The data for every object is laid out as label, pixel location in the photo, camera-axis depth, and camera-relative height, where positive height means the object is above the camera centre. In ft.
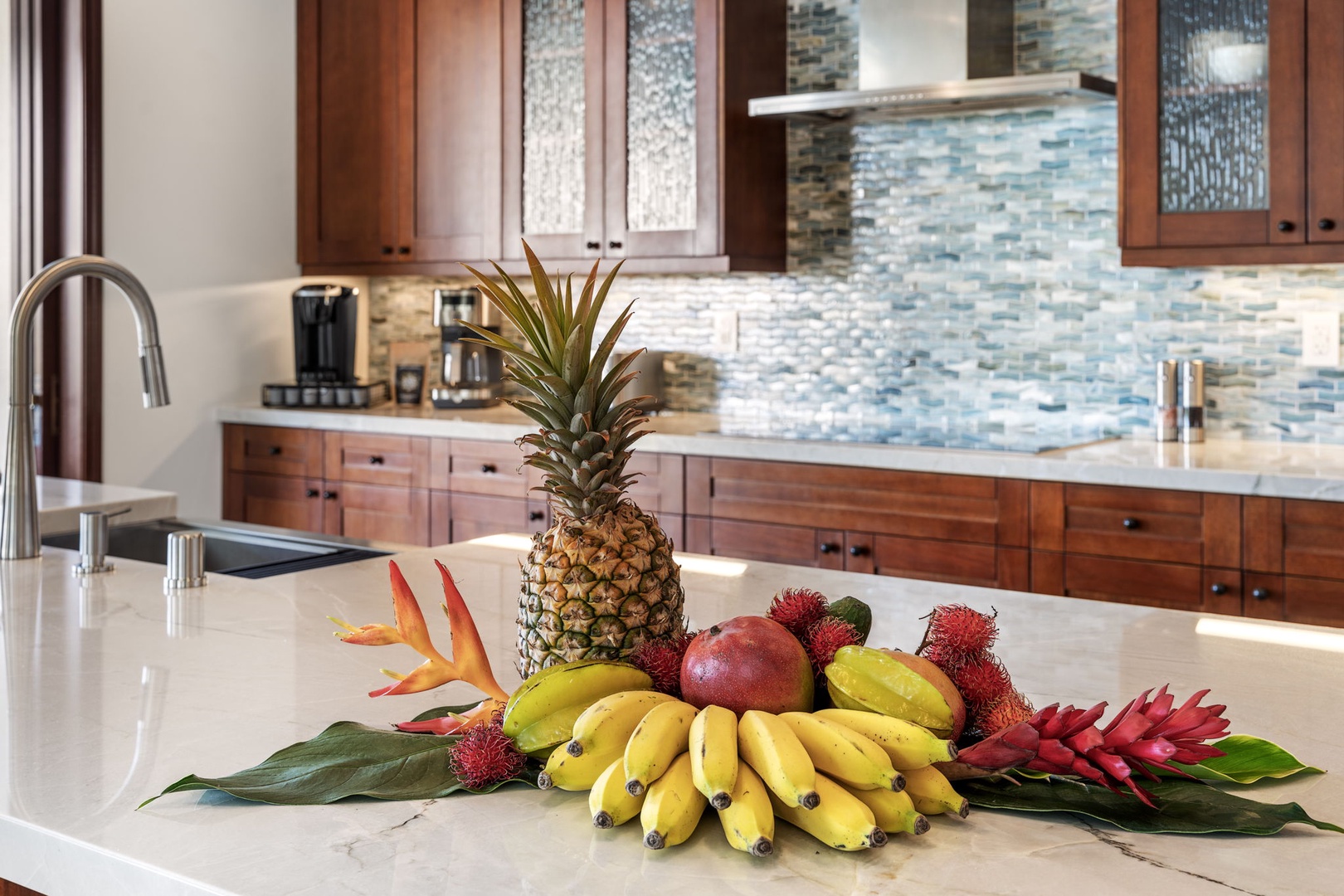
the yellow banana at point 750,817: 2.72 -0.90
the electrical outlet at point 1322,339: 10.28 +0.59
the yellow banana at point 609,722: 2.99 -0.74
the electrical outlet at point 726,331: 13.48 +0.84
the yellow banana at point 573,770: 3.04 -0.87
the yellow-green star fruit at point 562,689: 3.18 -0.71
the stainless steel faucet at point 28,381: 6.21 +0.14
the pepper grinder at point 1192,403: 10.52 +0.07
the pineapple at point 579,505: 3.48 -0.27
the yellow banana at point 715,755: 2.79 -0.77
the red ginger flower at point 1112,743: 2.93 -0.78
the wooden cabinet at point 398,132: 13.84 +3.17
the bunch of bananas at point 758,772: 2.78 -0.82
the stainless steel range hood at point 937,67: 10.59 +3.02
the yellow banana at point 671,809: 2.80 -0.89
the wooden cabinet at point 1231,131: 9.32 +2.13
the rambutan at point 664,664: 3.34 -0.67
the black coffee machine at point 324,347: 14.49 +0.73
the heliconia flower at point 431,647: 3.46 -0.65
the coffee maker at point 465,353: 14.38 +0.65
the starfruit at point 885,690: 3.06 -0.68
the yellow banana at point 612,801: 2.89 -0.90
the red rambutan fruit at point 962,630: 3.22 -0.56
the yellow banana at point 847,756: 2.80 -0.77
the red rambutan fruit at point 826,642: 3.28 -0.60
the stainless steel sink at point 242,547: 6.96 -0.82
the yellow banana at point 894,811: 2.83 -0.90
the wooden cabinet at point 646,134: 12.19 +2.77
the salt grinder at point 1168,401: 10.57 +0.09
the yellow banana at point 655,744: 2.85 -0.77
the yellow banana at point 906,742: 2.85 -0.75
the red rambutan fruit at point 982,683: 3.18 -0.69
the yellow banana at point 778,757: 2.75 -0.78
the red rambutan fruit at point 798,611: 3.39 -0.54
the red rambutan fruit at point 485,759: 3.17 -0.88
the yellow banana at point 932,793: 2.93 -0.89
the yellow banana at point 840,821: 2.73 -0.90
